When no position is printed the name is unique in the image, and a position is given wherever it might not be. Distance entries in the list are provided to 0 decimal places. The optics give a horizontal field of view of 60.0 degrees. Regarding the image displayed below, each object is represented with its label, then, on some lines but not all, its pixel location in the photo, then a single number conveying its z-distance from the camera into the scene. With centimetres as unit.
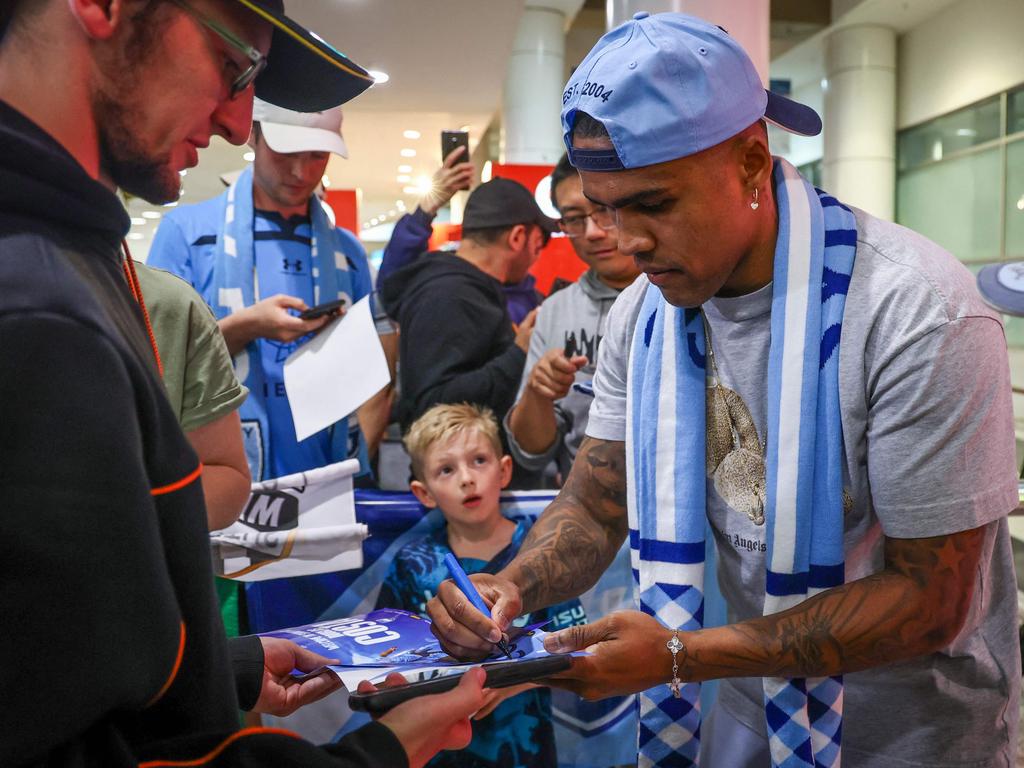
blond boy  263
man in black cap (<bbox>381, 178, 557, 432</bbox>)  291
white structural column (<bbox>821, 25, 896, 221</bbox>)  1076
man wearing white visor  280
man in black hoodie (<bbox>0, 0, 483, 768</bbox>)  68
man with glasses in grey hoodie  274
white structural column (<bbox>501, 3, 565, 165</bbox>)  1017
